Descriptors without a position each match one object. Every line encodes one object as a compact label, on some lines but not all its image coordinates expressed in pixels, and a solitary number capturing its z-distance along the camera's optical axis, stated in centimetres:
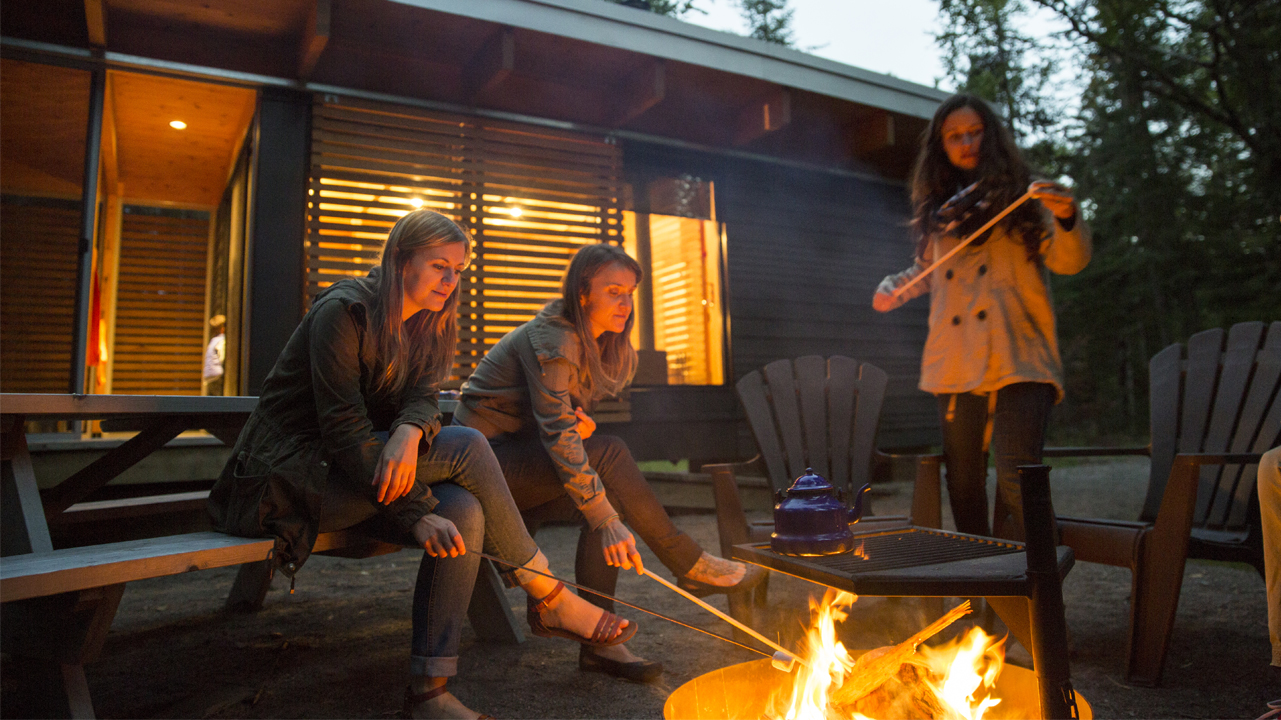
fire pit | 162
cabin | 454
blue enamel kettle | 160
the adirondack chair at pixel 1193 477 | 212
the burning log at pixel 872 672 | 148
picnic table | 144
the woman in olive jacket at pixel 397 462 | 177
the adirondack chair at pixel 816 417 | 310
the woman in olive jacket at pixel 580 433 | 220
